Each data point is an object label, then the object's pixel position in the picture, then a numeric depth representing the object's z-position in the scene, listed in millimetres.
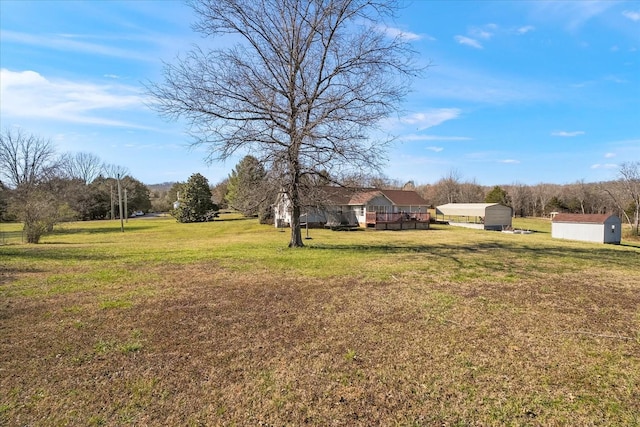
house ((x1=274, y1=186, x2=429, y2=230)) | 33812
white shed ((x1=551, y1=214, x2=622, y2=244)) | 25297
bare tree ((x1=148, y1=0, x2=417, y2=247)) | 12891
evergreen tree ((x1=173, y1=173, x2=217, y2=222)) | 44500
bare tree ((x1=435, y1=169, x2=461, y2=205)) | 68938
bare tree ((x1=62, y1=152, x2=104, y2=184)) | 49931
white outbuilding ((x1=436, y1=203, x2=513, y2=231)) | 38278
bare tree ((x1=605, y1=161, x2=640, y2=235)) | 34509
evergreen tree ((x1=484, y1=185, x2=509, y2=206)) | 60125
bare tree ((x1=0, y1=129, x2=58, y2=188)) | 40688
